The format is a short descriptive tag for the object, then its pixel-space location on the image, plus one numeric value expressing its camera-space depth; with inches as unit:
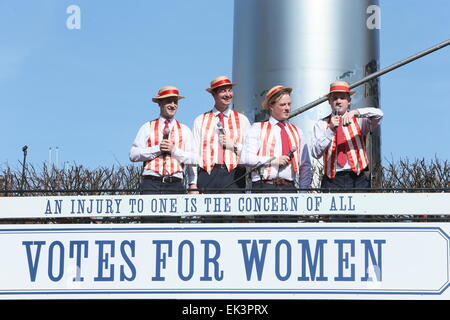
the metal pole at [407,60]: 941.8
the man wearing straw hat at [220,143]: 669.3
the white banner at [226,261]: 601.0
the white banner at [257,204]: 605.0
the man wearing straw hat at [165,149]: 655.1
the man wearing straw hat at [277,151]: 641.6
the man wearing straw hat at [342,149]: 653.9
